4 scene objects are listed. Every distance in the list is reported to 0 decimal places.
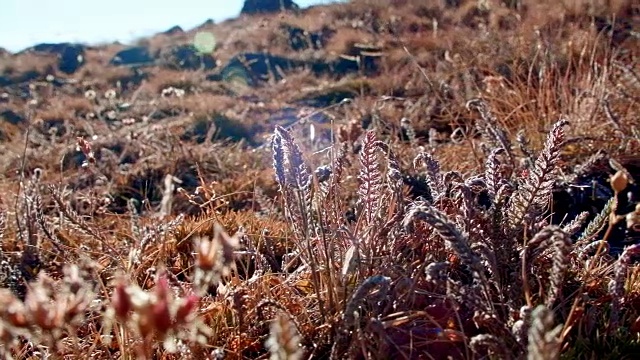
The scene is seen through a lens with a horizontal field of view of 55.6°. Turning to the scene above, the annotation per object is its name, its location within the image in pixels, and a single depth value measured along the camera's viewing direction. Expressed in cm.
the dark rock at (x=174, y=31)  2425
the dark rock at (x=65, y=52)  1549
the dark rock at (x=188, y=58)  1228
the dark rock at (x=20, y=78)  1365
